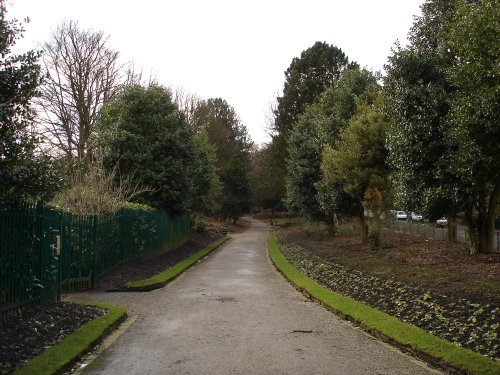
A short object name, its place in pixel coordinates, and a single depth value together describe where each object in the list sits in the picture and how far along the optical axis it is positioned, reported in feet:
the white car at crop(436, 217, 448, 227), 168.66
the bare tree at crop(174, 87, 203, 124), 168.14
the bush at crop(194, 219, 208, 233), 143.02
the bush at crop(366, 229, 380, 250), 71.12
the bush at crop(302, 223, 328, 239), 119.24
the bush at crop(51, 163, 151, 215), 53.06
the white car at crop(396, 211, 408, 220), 231.22
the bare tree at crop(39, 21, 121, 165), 111.11
